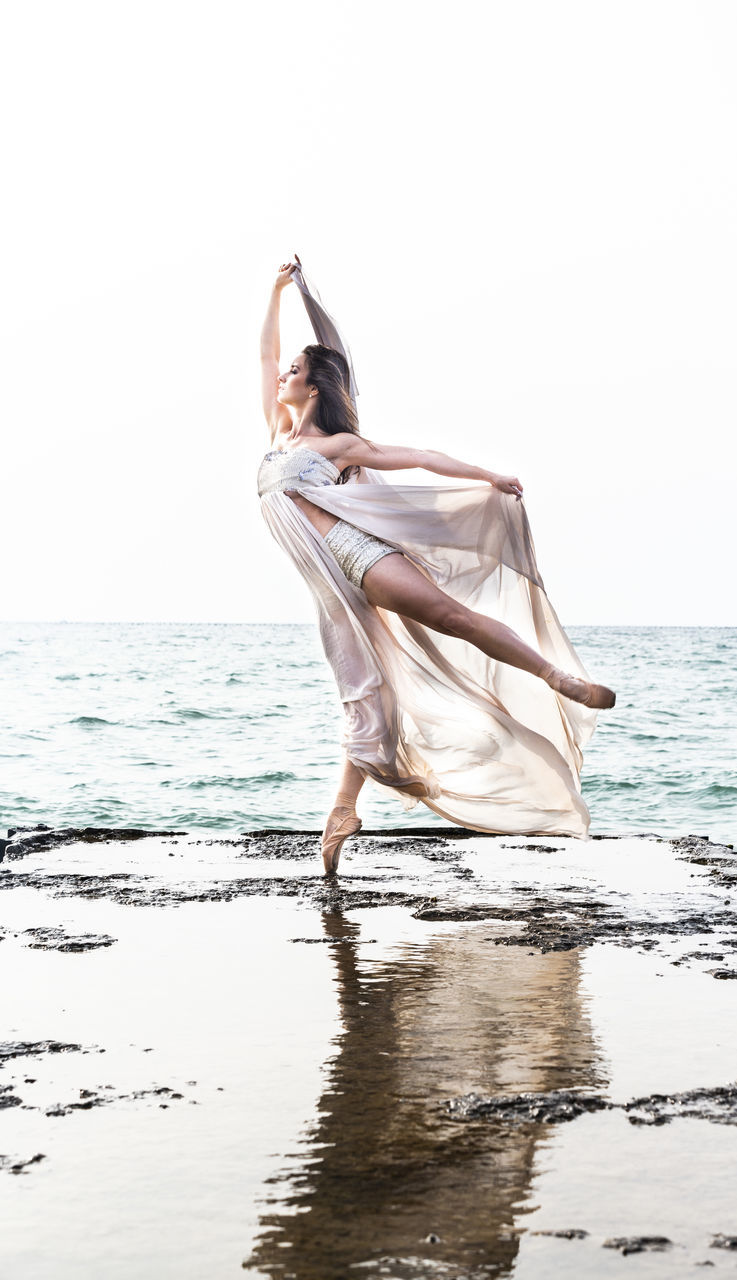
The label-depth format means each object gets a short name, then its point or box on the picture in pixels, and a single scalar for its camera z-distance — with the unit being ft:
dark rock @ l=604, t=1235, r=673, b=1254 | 5.89
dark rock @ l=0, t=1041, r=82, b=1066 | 8.90
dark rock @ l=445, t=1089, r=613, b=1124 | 7.65
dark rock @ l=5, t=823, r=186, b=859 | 18.86
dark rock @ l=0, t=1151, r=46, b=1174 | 6.85
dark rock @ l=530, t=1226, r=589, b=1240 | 6.02
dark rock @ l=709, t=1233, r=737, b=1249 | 5.90
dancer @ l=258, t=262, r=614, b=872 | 16.72
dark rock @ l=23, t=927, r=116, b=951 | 12.23
